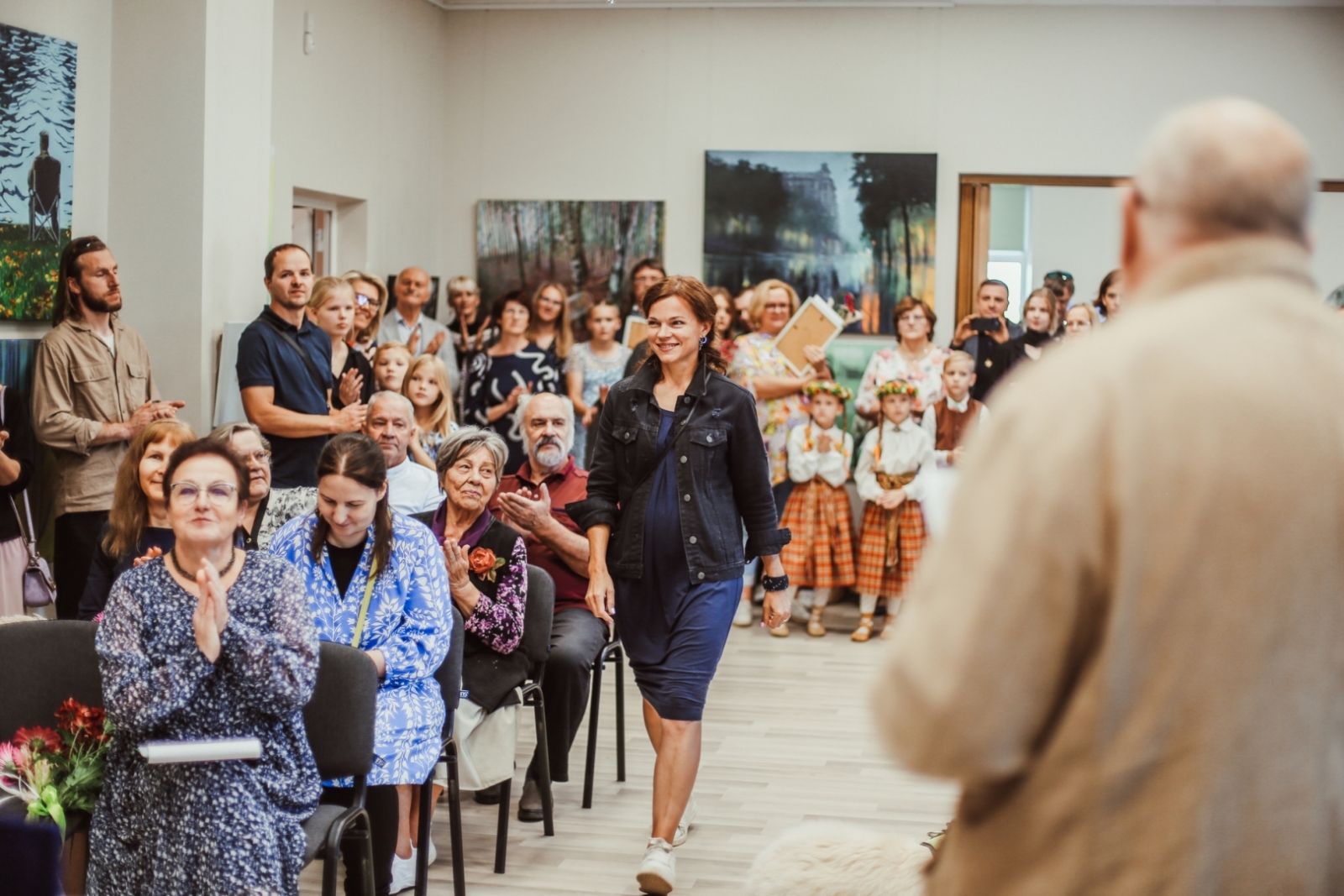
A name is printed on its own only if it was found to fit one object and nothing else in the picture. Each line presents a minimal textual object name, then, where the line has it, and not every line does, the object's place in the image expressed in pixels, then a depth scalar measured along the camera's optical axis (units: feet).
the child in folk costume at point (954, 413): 24.07
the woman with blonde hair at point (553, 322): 25.48
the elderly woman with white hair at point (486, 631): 12.73
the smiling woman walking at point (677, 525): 12.14
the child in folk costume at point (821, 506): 24.44
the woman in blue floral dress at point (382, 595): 10.82
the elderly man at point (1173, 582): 3.86
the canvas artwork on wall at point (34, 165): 16.52
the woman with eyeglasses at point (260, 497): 13.79
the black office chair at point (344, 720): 9.43
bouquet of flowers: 9.14
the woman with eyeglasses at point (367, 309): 21.76
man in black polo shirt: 16.79
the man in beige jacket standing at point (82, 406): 15.80
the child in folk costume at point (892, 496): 23.93
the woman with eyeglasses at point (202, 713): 8.80
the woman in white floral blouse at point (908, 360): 25.13
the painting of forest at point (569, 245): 32.50
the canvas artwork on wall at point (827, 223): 31.76
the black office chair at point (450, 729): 11.41
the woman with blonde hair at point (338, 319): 19.04
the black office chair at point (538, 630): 13.14
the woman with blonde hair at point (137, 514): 12.23
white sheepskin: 9.02
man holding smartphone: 27.07
